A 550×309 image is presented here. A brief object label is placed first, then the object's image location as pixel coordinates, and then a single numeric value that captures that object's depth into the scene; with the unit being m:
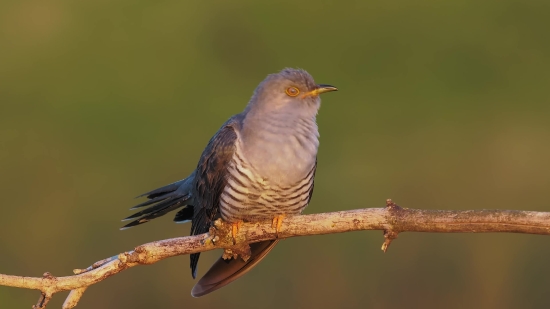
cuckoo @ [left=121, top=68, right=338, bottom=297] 5.89
